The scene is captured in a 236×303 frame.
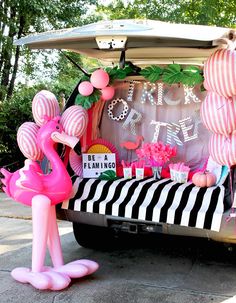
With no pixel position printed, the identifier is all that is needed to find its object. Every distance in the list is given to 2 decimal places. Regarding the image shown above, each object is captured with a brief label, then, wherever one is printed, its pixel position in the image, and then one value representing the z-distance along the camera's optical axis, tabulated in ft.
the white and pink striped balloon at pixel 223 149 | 9.30
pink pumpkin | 10.31
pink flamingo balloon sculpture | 10.19
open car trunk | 9.45
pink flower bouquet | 11.42
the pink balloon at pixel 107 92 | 12.07
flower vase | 11.55
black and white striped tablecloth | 9.51
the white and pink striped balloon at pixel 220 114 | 9.28
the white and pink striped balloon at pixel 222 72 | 9.11
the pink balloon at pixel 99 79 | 11.77
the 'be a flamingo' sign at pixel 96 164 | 11.75
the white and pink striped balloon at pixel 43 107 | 10.83
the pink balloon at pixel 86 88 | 11.86
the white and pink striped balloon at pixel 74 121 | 10.69
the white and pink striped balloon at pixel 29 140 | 10.81
